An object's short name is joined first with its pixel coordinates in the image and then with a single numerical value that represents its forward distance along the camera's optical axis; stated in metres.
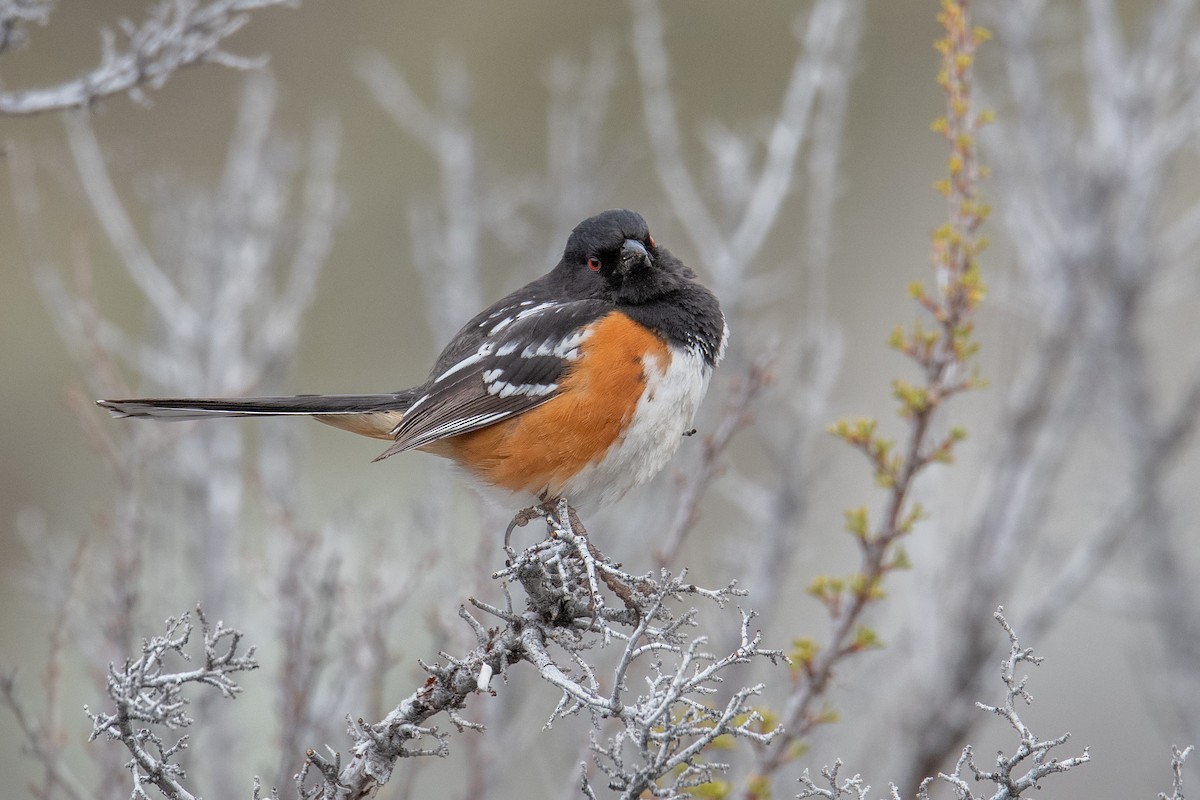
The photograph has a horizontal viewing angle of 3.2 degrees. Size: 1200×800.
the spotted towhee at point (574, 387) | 5.98
